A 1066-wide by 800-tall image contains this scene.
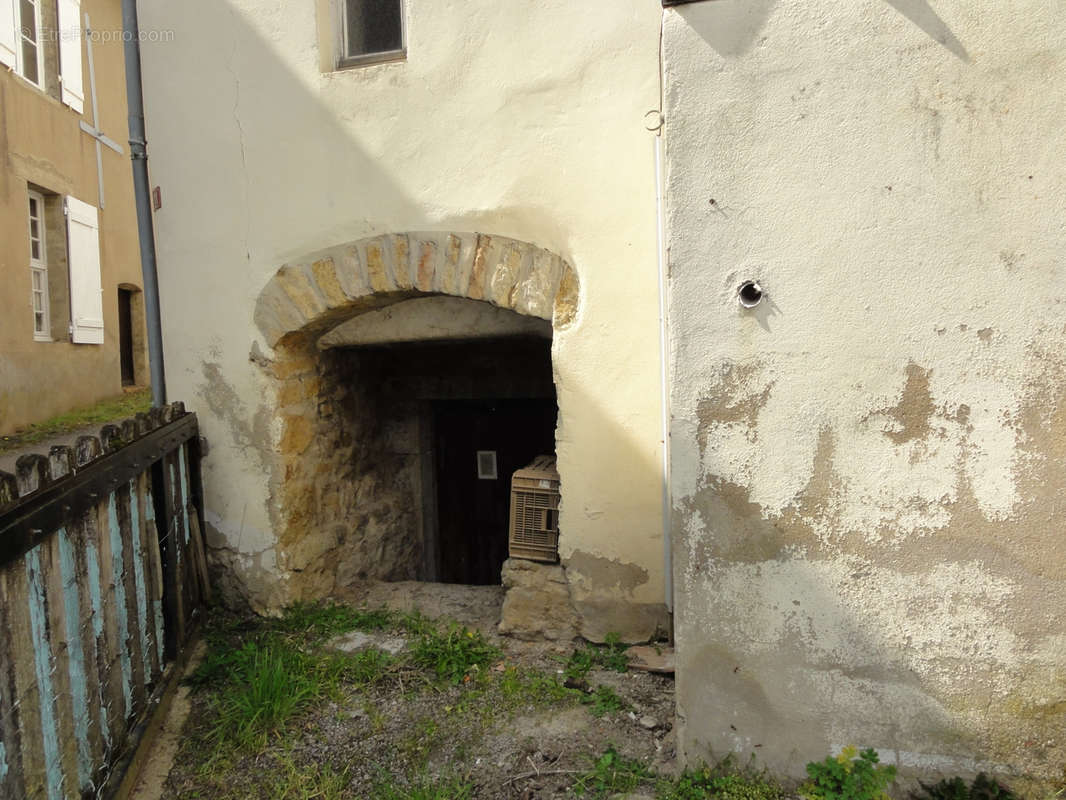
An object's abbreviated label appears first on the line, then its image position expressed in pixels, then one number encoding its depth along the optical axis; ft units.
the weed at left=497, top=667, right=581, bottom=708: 10.11
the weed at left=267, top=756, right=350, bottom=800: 8.40
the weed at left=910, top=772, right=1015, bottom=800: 7.25
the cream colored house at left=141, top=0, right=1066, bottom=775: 7.05
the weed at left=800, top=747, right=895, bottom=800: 7.30
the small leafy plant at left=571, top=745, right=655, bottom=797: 8.17
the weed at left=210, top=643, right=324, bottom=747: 9.55
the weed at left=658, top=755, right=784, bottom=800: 7.68
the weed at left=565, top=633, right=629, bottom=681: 10.80
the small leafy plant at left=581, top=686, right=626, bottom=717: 9.76
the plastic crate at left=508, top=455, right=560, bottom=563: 11.93
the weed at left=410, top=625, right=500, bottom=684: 10.94
